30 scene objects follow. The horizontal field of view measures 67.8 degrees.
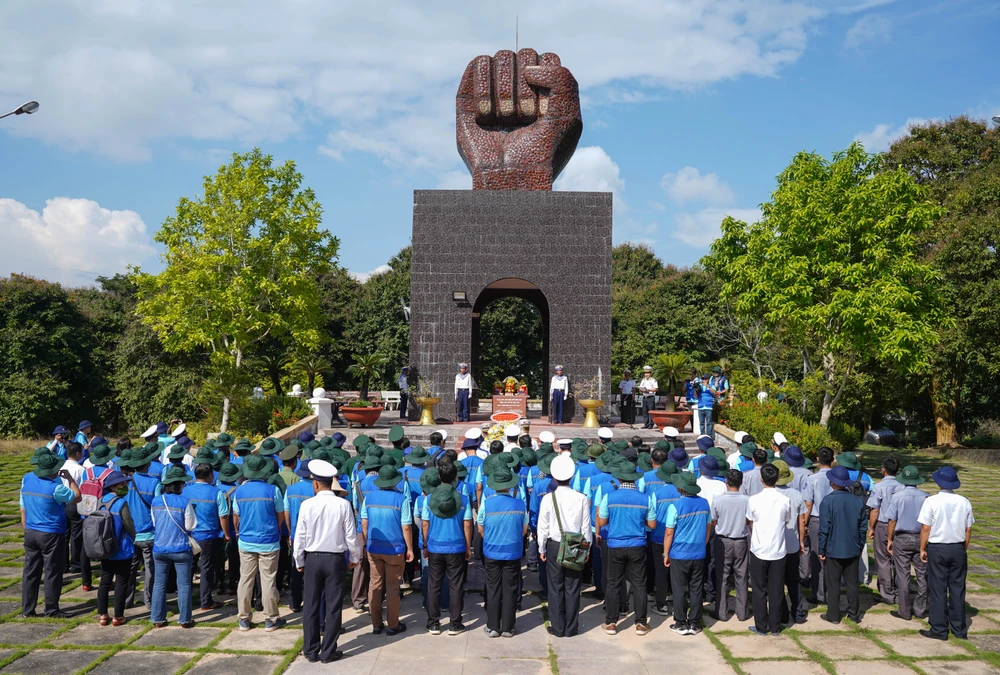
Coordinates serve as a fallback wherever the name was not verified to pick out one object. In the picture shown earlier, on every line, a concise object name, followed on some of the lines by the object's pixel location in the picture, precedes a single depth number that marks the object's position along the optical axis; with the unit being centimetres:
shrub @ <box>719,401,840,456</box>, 1683
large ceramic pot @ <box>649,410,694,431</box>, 1709
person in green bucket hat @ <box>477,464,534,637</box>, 682
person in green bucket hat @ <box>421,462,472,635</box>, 677
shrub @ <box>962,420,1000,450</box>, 2614
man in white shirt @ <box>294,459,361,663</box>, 627
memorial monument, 1891
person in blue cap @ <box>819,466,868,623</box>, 730
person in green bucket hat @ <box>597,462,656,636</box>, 695
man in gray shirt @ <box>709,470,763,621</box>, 726
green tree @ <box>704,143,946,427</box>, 1675
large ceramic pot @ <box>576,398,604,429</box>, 1758
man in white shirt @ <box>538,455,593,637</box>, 684
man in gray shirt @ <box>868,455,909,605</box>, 794
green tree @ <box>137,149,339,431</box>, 2108
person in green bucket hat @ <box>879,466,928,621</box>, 753
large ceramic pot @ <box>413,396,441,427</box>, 1773
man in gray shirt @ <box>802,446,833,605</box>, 802
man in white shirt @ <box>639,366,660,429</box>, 1806
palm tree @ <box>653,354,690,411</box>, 2103
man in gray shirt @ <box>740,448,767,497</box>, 827
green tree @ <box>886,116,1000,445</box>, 2197
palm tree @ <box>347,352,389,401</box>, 2298
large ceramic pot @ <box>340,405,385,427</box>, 1738
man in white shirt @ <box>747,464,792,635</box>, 698
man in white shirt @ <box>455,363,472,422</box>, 1817
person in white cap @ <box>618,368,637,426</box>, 1877
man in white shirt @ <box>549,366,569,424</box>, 1794
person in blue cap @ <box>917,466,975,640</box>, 700
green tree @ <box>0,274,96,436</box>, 2427
